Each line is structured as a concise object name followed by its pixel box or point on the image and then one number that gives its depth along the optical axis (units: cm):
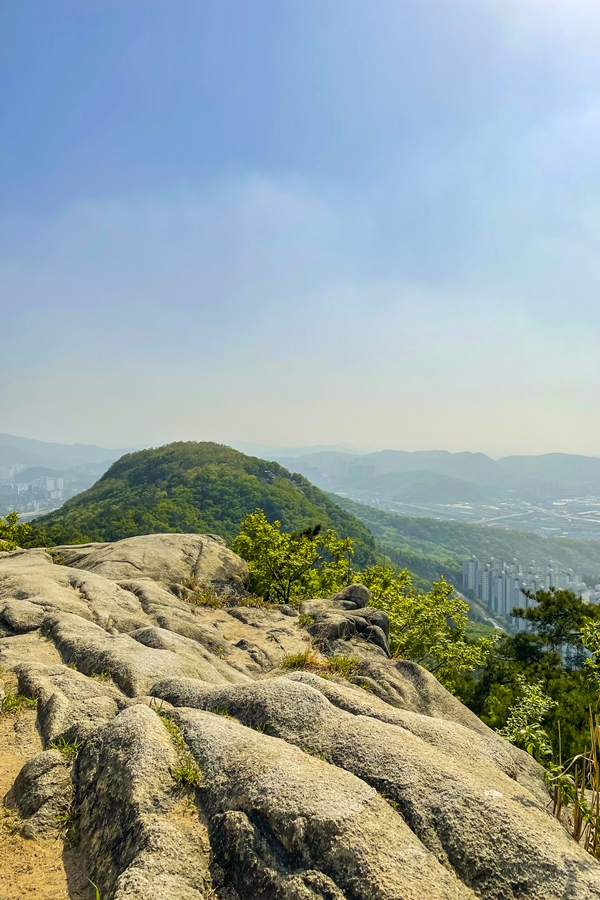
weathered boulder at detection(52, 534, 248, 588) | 1744
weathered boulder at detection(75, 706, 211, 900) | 321
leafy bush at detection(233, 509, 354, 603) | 2092
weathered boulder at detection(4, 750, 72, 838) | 419
